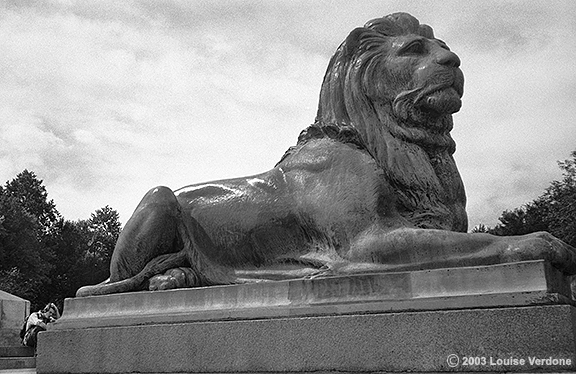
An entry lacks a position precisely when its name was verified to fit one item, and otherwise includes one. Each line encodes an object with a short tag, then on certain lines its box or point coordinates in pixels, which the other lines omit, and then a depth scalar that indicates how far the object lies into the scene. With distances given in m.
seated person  17.98
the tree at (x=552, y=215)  32.28
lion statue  5.57
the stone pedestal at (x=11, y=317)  22.03
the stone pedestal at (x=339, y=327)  4.30
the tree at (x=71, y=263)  51.97
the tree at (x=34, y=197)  53.09
